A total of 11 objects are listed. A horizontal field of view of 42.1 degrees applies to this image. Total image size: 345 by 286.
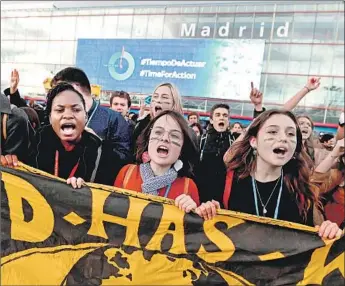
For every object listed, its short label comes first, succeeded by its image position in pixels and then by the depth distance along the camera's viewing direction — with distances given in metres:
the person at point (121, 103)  3.94
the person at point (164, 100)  2.70
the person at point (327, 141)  4.65
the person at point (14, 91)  3.48
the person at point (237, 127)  6.06
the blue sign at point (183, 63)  24.58
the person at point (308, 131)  3.36
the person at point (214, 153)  2.23
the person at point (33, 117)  3.33
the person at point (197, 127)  5.41
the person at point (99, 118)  2.64
